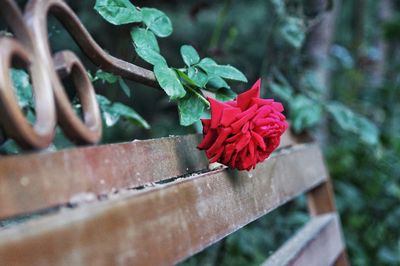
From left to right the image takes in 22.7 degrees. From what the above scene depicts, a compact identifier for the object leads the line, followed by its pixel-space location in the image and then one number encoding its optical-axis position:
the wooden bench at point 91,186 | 0.57
